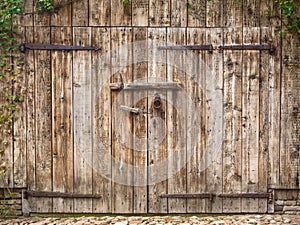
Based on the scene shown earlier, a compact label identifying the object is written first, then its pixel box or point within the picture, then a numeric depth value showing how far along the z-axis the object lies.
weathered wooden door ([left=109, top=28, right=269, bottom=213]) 4.39
